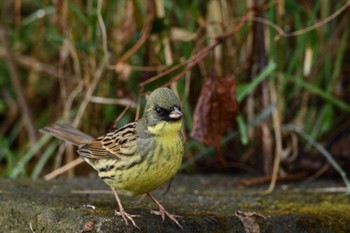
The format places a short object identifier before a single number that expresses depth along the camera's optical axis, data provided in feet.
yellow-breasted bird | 22.12
